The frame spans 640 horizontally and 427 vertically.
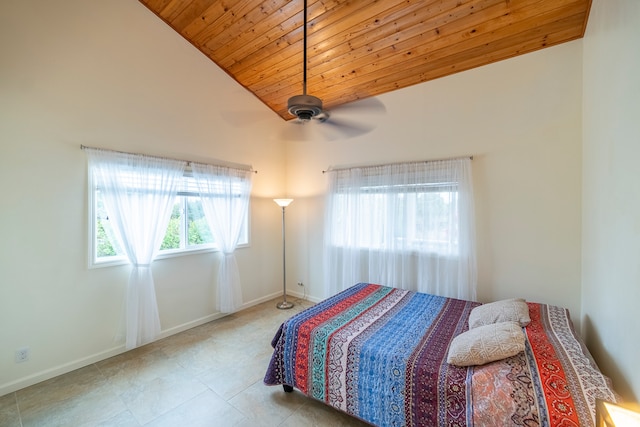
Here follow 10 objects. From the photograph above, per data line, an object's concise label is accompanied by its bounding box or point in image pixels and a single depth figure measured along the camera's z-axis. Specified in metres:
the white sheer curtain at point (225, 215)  3.59
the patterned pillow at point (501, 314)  1.99
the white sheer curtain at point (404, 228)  2.96
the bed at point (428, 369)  1.32
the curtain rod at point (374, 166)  2.98
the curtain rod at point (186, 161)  2.65
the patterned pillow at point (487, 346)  1.54
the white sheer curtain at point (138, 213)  2.73
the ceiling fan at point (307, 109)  1.97
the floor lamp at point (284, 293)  4.05
